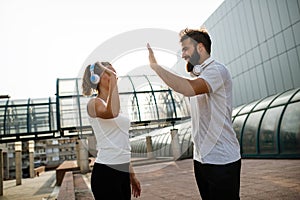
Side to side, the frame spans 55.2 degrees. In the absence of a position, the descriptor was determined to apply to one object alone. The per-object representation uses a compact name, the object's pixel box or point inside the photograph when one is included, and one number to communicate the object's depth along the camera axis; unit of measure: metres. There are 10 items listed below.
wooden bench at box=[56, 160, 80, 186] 16.48
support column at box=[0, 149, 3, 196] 18.56
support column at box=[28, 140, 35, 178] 32.56
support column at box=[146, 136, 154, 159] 22.68
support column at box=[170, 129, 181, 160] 17.17
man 1.88
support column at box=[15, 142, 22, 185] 24.86
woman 2.17
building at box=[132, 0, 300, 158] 11.22
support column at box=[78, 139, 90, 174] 15.60
